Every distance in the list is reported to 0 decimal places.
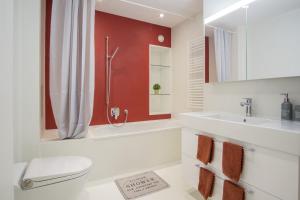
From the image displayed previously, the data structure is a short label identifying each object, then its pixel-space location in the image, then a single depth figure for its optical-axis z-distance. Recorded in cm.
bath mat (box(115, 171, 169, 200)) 194
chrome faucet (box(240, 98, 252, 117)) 179
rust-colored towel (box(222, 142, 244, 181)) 132
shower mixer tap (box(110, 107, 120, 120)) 284
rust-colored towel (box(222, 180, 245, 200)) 131
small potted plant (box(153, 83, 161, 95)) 341
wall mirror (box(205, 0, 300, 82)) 148
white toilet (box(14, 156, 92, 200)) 127
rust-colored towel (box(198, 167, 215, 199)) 157
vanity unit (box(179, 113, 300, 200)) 104
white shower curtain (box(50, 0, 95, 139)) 198
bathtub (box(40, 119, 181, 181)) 199
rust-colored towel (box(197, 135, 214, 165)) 157
